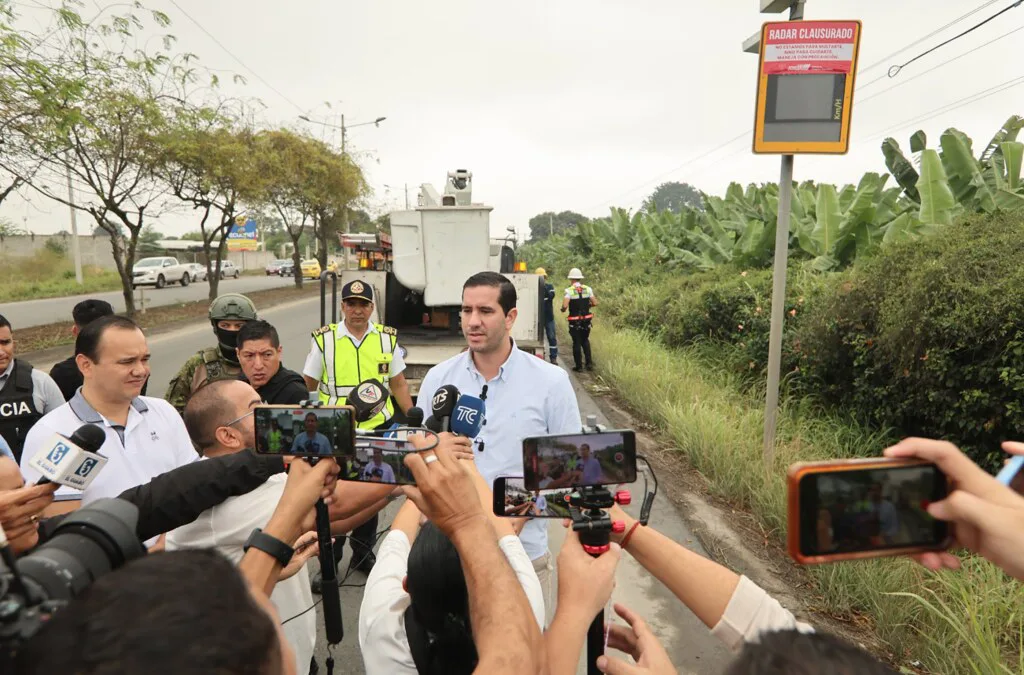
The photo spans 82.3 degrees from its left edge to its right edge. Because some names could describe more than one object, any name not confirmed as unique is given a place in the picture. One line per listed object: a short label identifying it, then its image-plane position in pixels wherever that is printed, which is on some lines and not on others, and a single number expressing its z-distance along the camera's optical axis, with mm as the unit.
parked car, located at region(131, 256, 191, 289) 26820
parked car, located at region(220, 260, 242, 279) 37031
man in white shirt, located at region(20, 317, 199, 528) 2230
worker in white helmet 8914
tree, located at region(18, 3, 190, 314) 8547
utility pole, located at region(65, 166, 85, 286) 20419
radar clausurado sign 3668
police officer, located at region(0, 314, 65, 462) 3172
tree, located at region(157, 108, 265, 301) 13133
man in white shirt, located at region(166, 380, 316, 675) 1690
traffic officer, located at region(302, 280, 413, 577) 3803
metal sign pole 4039
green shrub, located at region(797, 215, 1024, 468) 3500
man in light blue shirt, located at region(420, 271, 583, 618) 2461
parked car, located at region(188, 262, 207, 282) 31622
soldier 3490
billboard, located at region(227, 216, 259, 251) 53575
